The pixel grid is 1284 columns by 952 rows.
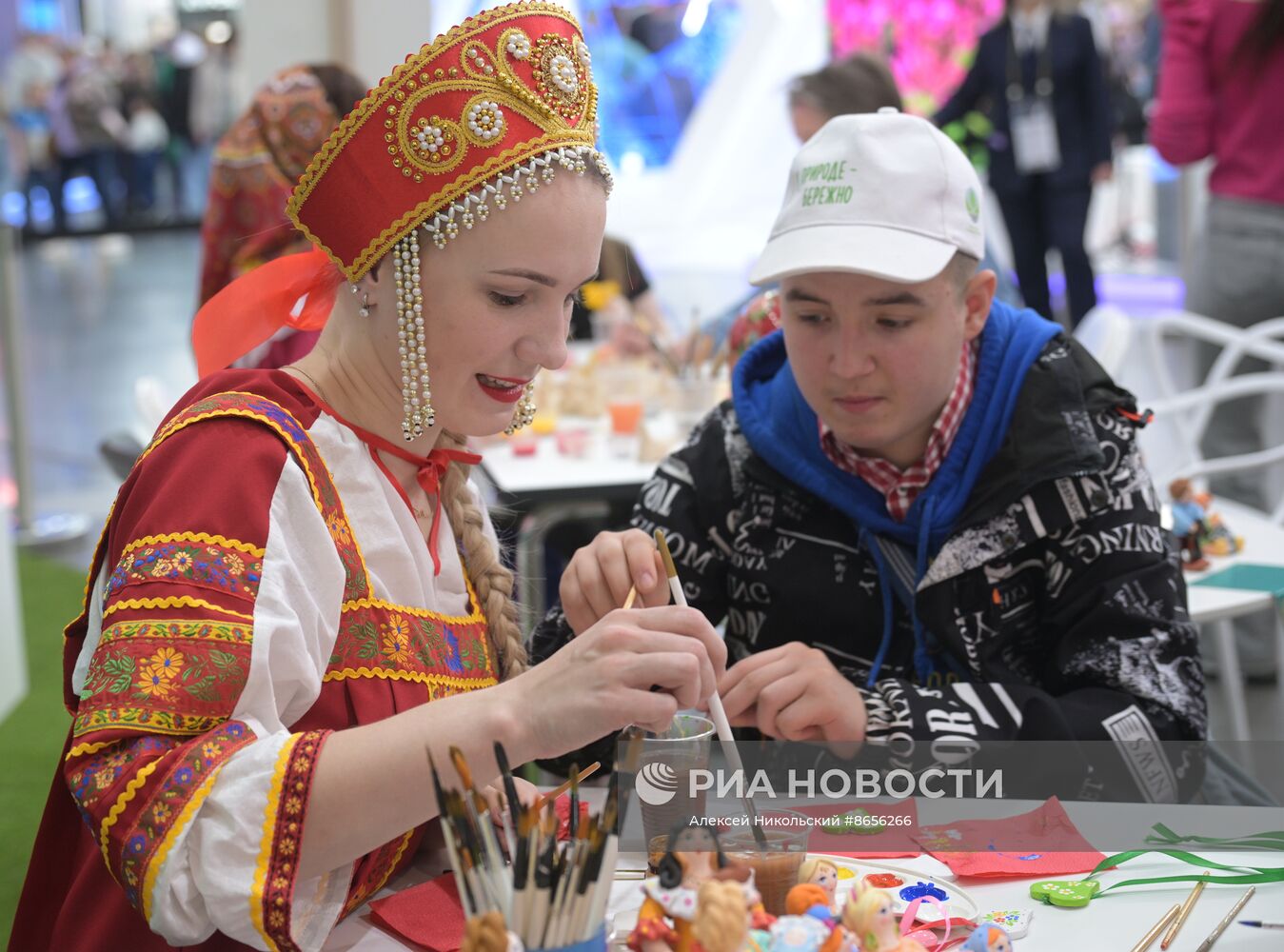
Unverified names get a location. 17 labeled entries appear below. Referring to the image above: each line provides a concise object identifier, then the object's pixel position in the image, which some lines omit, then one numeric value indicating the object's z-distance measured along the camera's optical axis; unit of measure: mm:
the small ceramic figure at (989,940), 1163
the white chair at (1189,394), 3278
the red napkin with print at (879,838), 1397
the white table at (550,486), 3305
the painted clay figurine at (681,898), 1060
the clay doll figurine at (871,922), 1106
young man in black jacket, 1736
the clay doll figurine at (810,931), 1069
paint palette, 1280
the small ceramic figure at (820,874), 1217
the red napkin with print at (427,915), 1297
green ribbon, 1335
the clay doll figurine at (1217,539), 2678
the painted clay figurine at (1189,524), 2629
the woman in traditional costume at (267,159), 3895
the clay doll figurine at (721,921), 1030
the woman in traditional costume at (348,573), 1141
